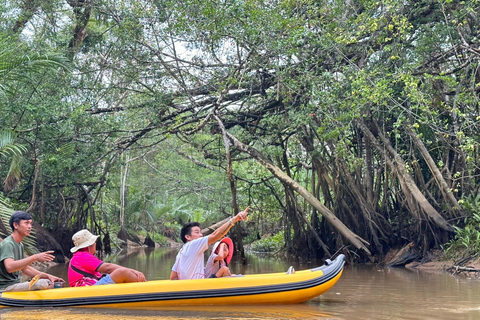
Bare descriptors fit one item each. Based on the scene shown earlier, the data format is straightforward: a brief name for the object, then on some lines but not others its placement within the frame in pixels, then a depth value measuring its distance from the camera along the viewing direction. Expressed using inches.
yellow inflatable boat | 205.8
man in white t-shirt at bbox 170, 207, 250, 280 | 207.5
